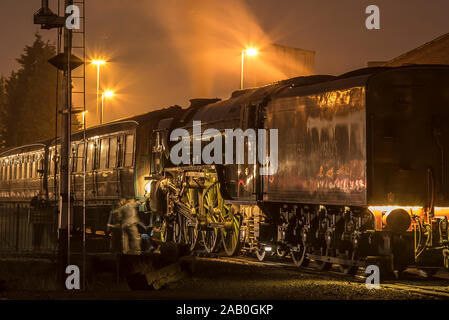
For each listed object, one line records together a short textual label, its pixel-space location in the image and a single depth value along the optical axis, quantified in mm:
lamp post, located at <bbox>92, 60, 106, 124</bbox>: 47875
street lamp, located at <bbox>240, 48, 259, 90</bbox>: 39844
